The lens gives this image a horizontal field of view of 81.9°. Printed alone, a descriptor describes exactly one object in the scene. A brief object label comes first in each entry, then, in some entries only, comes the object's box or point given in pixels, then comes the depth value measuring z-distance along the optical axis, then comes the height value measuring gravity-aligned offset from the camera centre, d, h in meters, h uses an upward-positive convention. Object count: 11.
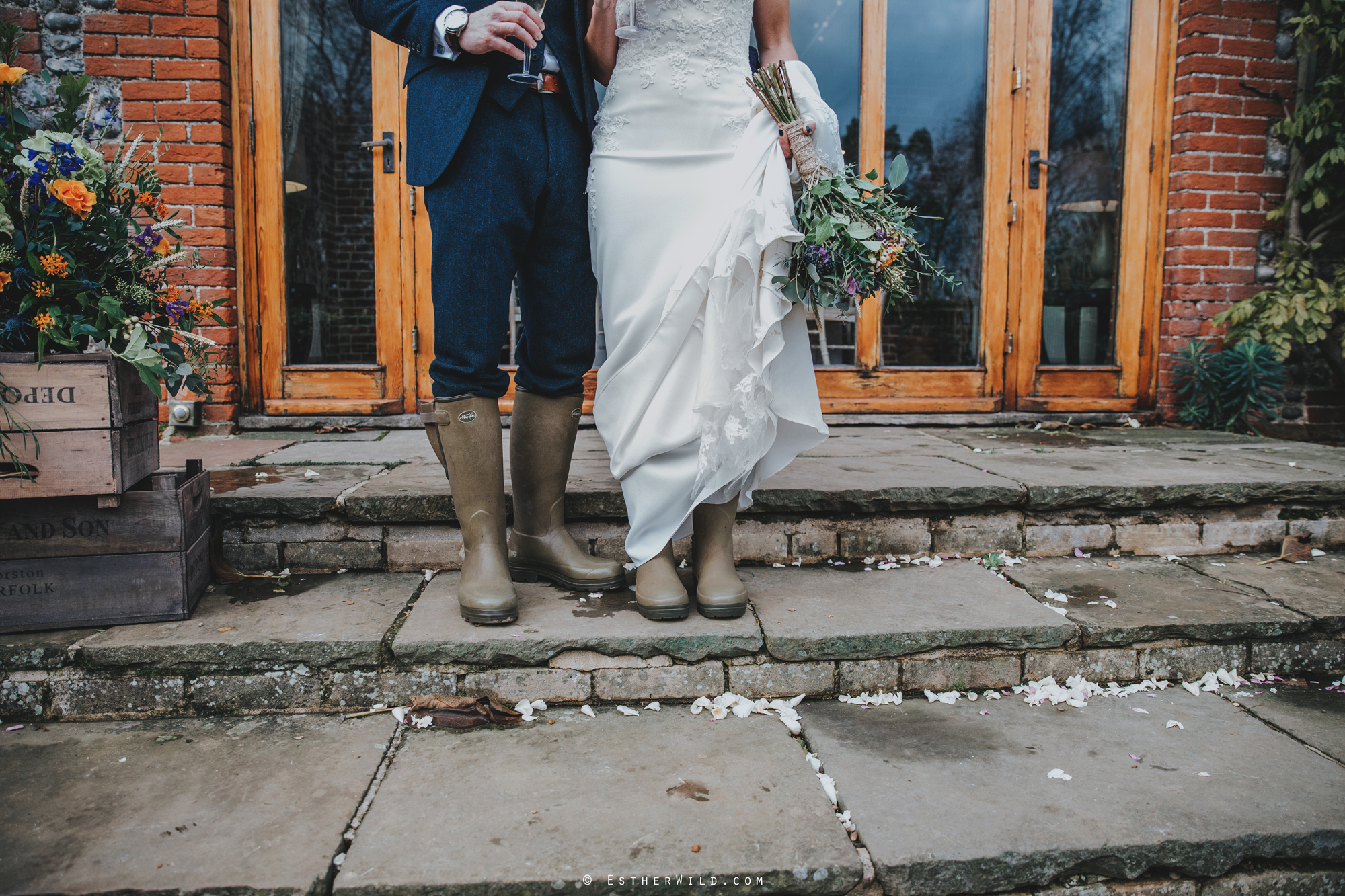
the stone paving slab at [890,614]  1.70 -0.58
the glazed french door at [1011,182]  3.67 +0.89
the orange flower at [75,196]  1.57 +0.33
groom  1.63 +0.28
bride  1.71 +0.21
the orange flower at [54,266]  1.59 +0.20
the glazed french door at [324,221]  3.44 +0.63
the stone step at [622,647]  1.63 -0.61
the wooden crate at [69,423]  1.63 -0.13
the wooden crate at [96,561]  1.70 -0.44
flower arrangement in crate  1.61 +0.23
